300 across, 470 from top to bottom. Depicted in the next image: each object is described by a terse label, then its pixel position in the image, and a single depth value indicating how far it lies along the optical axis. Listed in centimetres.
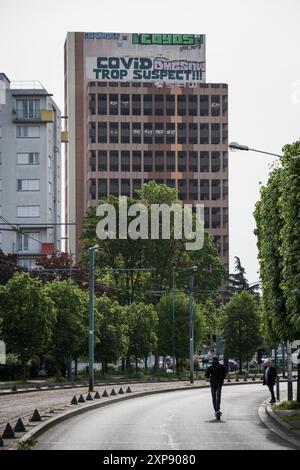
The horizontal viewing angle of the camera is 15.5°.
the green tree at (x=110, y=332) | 8881
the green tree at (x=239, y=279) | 19586
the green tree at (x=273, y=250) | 3925
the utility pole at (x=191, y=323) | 8293
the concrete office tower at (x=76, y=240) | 19762
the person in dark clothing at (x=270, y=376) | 4612
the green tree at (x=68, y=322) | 8062
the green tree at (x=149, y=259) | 11600
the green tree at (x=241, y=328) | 10912
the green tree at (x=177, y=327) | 10562
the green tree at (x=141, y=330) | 9943
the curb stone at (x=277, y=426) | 2779
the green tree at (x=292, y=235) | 3192
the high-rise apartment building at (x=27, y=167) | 13775
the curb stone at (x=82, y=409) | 2801
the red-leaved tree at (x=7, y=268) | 9462
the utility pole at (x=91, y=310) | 6567
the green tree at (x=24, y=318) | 7425
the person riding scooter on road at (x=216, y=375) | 3503
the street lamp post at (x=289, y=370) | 4397
